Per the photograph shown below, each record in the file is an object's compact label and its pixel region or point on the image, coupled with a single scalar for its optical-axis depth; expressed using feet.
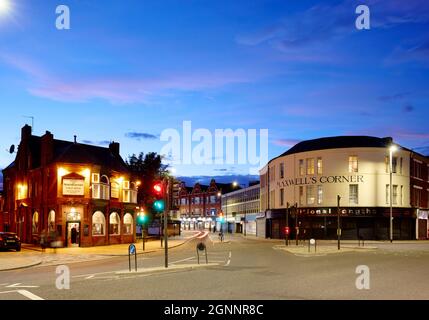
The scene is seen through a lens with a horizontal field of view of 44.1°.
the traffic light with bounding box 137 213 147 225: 143.54
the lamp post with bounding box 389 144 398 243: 183.32
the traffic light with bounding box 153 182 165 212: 75.31
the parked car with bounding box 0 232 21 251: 133.18
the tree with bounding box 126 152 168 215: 226.79
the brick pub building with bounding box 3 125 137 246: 151.74
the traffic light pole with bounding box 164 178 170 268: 75.87
